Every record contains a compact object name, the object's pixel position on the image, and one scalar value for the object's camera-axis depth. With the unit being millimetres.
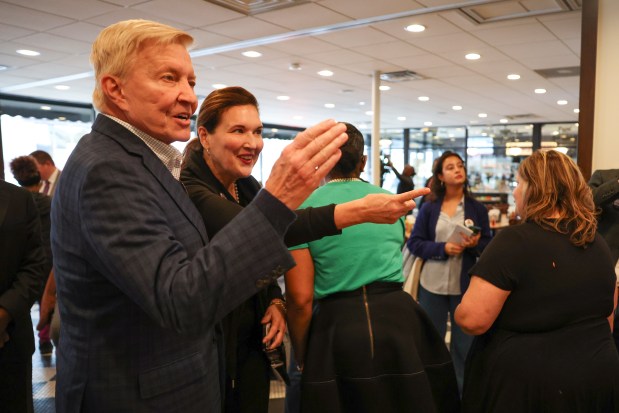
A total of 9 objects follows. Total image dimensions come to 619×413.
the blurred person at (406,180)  7873
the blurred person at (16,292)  1994
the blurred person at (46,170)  5262
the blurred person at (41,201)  3469
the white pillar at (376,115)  7512
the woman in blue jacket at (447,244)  2924
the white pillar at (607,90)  3400
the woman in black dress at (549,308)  1564
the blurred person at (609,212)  2438
